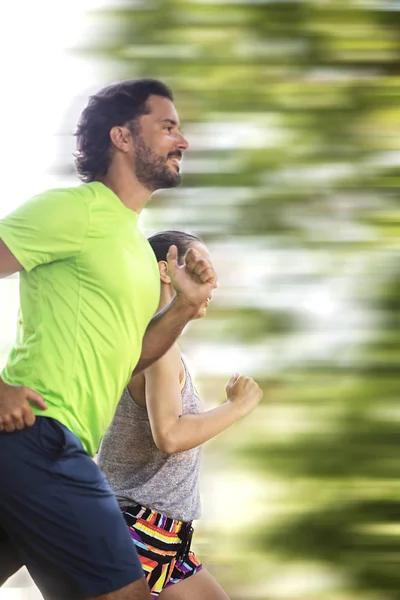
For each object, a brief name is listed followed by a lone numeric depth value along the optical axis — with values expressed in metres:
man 6.35
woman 6.78
